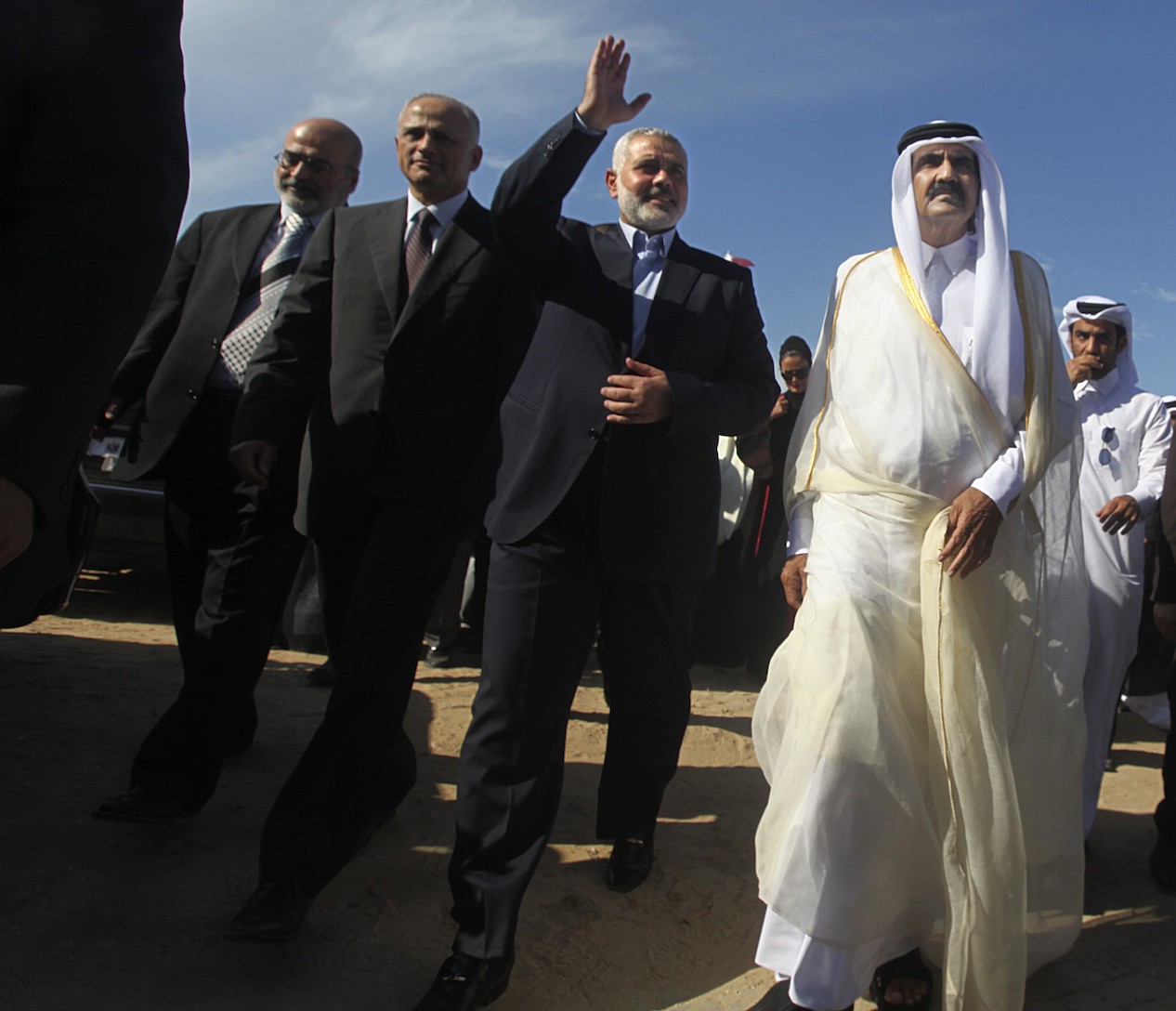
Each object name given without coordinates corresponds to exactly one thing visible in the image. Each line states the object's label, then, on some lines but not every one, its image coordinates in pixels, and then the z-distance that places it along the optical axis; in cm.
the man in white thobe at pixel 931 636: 260
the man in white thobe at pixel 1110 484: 423
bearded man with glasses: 347
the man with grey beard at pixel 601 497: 278
